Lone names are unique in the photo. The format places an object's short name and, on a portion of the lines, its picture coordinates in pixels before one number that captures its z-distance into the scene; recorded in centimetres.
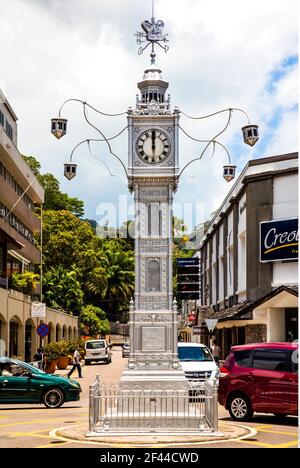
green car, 2283
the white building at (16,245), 4162
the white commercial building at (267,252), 3444
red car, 1873
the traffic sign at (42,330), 3388
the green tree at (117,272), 9312
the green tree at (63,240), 7519
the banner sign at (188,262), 5134
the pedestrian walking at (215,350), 3509
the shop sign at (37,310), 3750
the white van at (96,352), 5447
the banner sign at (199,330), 4114
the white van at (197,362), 2523
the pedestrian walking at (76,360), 3703
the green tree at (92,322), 8238
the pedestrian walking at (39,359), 3605
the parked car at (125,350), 6260
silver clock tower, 1697
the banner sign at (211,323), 3359
